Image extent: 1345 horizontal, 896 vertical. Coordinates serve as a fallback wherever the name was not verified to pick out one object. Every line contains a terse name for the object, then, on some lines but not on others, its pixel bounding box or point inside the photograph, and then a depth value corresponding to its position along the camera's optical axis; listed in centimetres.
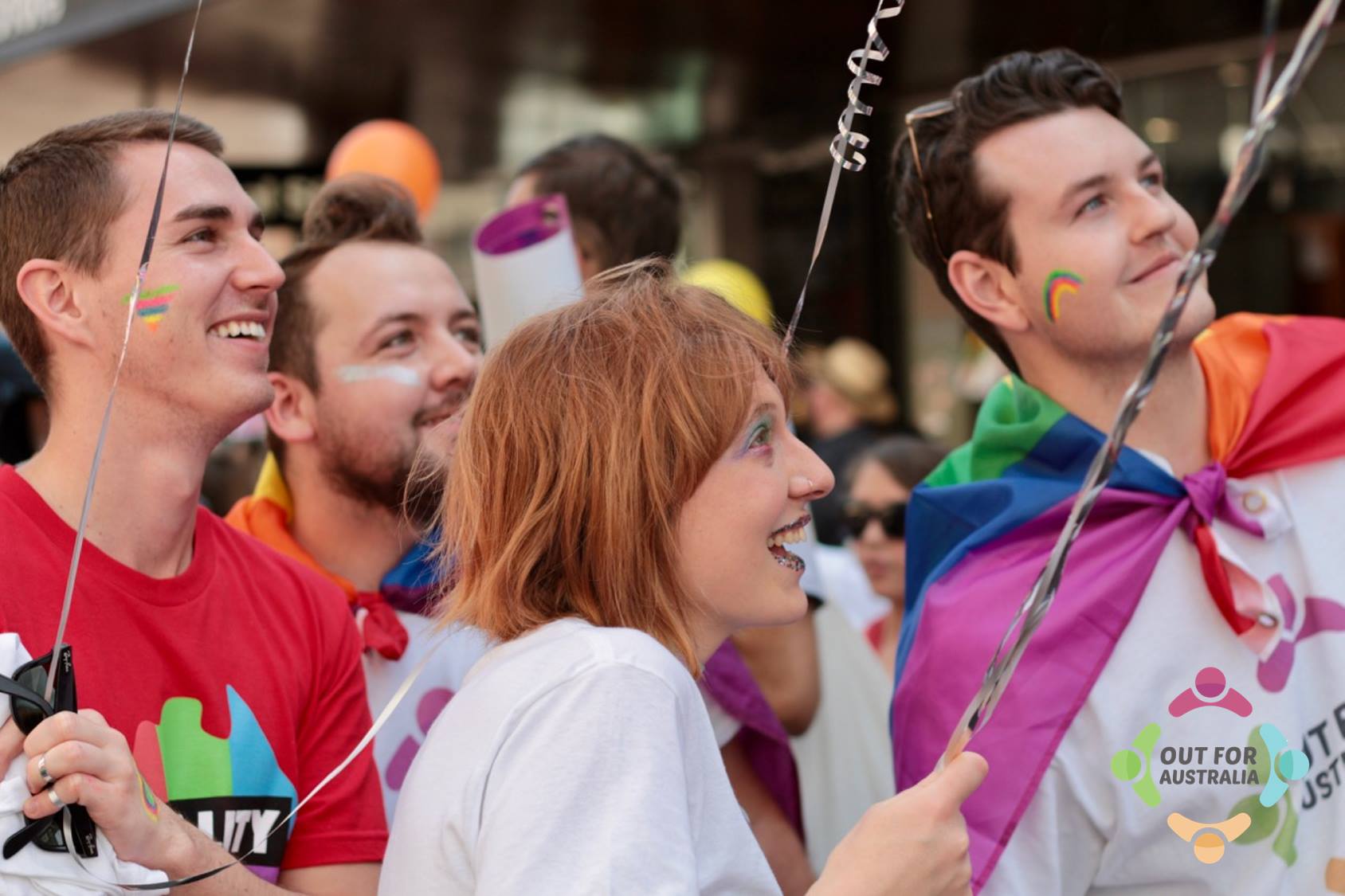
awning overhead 677
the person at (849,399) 745
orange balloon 590
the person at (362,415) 287
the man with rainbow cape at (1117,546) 223
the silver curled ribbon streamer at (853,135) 191
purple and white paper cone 312
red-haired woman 152
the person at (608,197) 338
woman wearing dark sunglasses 417
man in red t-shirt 203
